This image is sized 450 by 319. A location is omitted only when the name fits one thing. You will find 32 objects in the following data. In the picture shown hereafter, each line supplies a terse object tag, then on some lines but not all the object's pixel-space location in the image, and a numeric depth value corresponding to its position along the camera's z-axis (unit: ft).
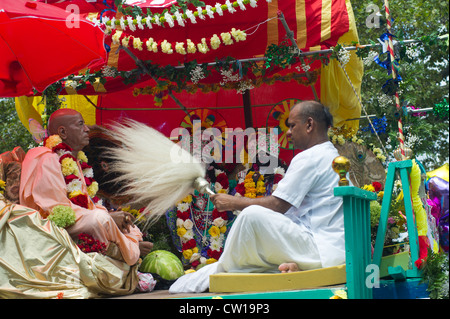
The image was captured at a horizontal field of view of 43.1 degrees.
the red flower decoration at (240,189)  20.85
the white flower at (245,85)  22.00
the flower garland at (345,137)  22.08
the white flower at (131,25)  18.11
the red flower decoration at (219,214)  20.64
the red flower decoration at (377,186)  18.44
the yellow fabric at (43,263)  13.34
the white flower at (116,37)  18.29
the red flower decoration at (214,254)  20.22
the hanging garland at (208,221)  20.43
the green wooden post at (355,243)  10.02
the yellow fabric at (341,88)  20.65
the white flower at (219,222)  20.61
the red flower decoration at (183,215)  20.79
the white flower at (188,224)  20.67
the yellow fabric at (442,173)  14.32
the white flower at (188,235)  20.54
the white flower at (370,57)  17.62
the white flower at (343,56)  18.51
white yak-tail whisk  13.80
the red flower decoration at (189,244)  20.54
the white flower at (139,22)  18.02
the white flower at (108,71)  19.98
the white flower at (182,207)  20.85
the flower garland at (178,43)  18.16
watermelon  16.63
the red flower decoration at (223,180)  21.16
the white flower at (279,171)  21.12
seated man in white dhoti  11.62
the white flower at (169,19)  17.61
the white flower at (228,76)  19.97
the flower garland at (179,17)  17.42
